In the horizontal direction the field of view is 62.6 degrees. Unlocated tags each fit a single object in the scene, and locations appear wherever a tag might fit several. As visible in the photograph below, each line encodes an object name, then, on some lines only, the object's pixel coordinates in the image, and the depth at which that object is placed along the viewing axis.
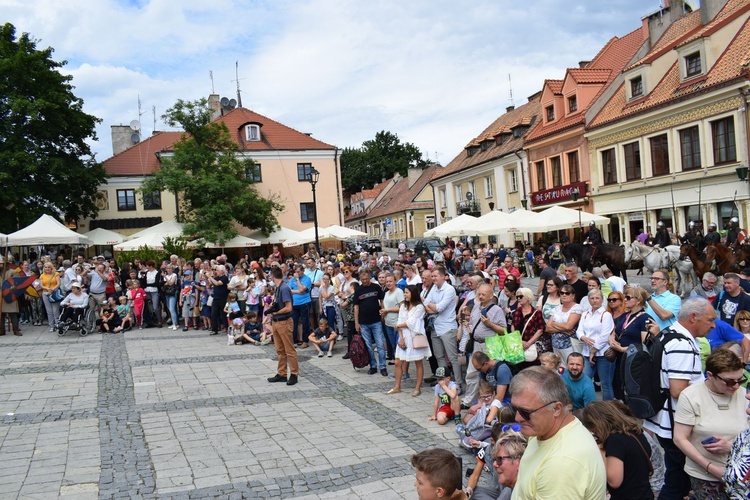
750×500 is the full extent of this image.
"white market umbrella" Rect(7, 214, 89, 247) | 17.34
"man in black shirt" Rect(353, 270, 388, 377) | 10.65
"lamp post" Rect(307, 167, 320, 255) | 23.41
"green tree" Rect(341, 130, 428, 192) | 79.50
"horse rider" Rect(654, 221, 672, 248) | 19.02
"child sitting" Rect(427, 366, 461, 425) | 7.69
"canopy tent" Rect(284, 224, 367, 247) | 27.88
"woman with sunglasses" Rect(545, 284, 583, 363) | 7.77
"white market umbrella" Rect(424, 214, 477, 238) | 22.56
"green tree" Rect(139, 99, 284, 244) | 31.75
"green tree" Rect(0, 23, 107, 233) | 29.55
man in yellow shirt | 2.61
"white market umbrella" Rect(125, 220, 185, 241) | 26.60
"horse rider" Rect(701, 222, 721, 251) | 16.08
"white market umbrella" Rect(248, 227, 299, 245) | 31.61
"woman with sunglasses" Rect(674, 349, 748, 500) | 3.79
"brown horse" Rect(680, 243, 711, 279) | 15.24
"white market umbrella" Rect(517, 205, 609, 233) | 19.61
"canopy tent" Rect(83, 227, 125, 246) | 29.12
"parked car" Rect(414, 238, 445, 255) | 33.02
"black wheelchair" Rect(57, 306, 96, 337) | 15.56
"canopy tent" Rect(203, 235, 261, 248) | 30.23
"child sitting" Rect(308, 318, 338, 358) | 12.76
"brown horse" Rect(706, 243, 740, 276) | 14.91
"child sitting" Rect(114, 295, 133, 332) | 16.47
